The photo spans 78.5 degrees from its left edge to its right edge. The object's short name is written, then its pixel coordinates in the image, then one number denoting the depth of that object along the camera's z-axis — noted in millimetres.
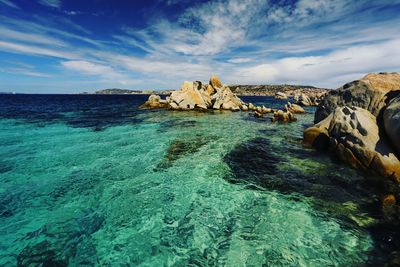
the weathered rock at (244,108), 53375
